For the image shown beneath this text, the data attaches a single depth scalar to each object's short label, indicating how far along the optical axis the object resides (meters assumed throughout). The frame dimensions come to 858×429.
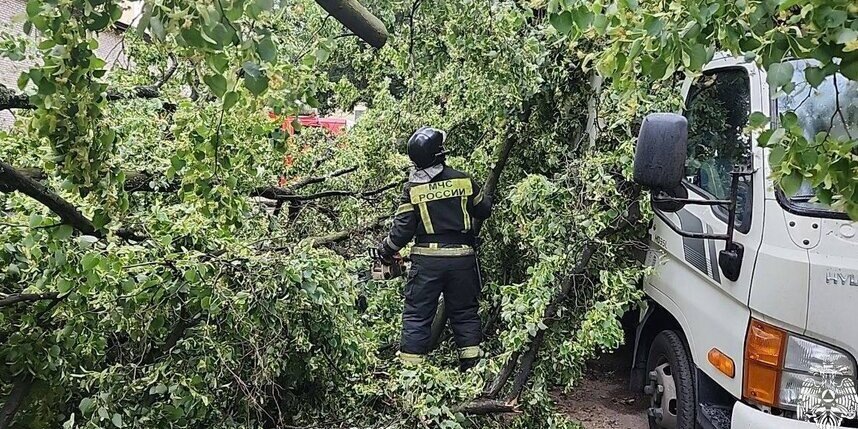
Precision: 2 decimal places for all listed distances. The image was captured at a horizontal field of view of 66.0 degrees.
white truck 2.69
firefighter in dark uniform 4.52
